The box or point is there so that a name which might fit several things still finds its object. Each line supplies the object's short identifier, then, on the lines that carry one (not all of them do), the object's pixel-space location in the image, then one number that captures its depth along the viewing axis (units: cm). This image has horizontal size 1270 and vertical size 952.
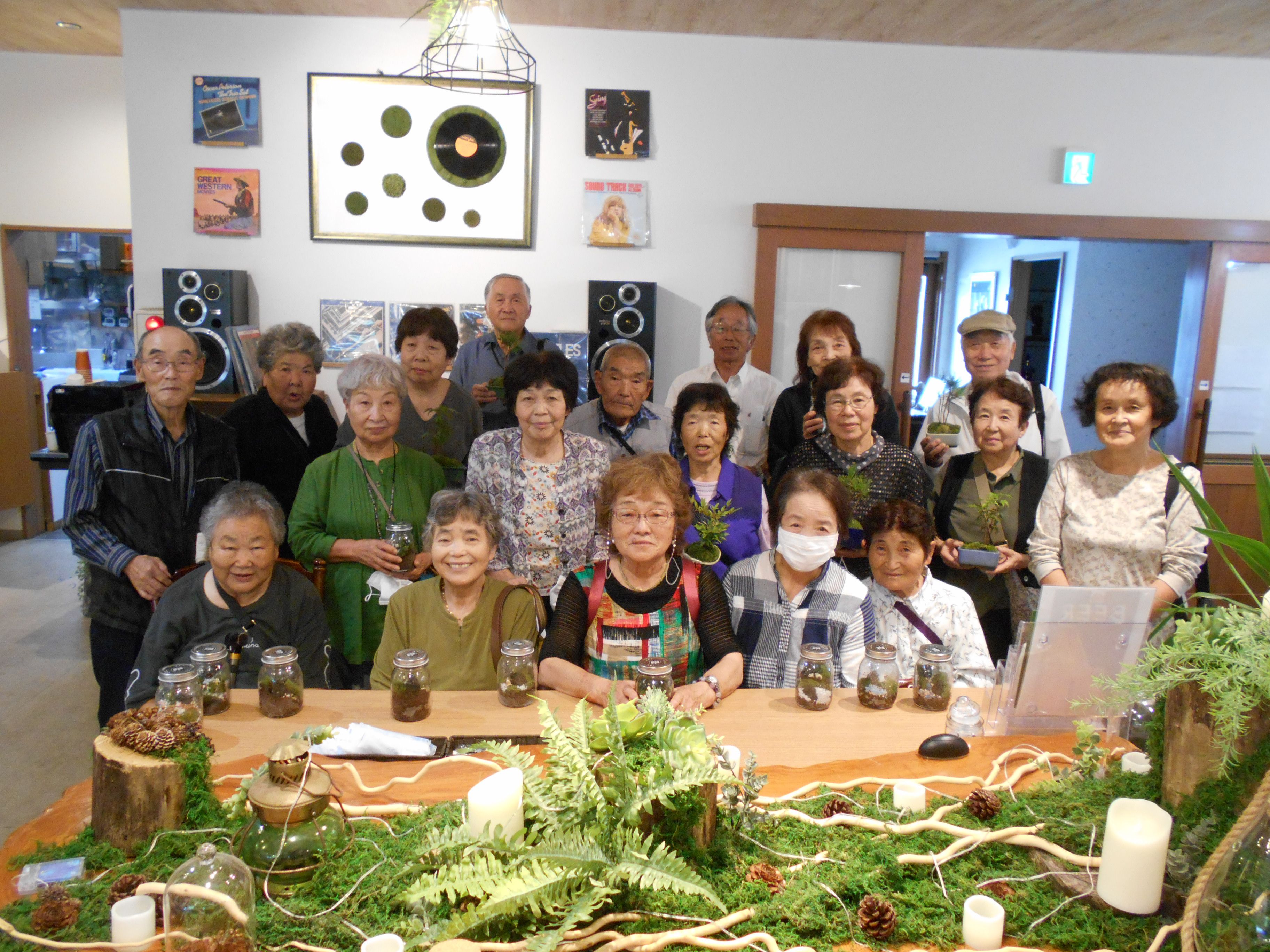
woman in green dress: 286
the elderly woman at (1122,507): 271
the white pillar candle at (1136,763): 156
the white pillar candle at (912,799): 153
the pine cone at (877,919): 124
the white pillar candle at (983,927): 124
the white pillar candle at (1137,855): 124
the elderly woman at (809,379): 356
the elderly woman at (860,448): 301
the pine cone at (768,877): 133
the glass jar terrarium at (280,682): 194
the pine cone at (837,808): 154
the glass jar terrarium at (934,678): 204
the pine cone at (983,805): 151
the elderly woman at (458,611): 234
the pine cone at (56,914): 122
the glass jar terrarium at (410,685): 192
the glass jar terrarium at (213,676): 194
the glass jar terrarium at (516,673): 201
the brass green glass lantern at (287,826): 132
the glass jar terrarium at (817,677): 202
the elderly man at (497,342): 410
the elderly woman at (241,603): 229
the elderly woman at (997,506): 305
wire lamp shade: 232
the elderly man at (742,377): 400
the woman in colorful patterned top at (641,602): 229
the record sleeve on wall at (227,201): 479
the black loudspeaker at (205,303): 465
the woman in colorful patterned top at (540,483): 287
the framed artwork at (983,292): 865
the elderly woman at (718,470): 302
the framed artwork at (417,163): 477
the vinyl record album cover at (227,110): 472
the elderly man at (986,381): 352
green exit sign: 496
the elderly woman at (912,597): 240
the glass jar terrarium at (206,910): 115
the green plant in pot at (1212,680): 117
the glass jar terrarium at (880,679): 204
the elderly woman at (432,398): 343
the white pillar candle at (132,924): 121
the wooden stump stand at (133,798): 141
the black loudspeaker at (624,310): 487
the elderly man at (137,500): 276
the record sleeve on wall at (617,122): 481
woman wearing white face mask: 232
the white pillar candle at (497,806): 128
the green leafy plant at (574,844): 119
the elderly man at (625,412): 340
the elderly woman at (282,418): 337
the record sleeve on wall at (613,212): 489
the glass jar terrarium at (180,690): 175
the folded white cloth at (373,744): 175
